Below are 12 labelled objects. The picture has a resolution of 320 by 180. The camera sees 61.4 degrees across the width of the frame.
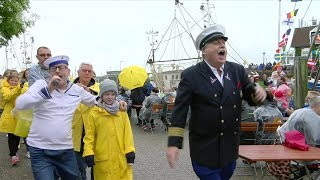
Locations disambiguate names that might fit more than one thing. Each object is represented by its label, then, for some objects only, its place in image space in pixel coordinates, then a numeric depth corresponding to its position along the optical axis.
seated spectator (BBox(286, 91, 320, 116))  4.32
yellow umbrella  8.83
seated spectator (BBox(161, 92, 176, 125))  8.28
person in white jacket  2.48
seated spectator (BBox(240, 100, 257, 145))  5.25
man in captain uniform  2.08
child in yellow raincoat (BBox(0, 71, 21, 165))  4.91
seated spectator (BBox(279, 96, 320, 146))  3.84
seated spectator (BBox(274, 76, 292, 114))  7.27
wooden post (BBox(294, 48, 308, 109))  5.90
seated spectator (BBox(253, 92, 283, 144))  5.28
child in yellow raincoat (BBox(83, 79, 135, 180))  2.86
